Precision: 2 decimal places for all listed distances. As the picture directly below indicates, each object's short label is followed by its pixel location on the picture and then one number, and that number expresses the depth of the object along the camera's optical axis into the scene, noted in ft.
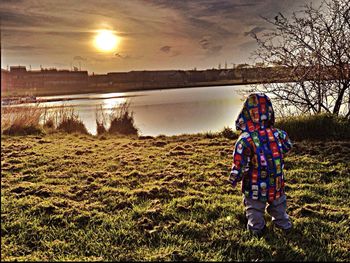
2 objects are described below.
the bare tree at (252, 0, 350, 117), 27.14
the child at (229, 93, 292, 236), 9.91
